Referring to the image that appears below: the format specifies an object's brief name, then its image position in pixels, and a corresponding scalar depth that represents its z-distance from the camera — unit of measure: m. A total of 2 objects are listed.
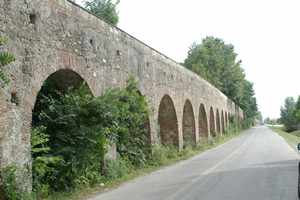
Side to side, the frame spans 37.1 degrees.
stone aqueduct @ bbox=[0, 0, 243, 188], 8.81
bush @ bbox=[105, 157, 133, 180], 12.88
